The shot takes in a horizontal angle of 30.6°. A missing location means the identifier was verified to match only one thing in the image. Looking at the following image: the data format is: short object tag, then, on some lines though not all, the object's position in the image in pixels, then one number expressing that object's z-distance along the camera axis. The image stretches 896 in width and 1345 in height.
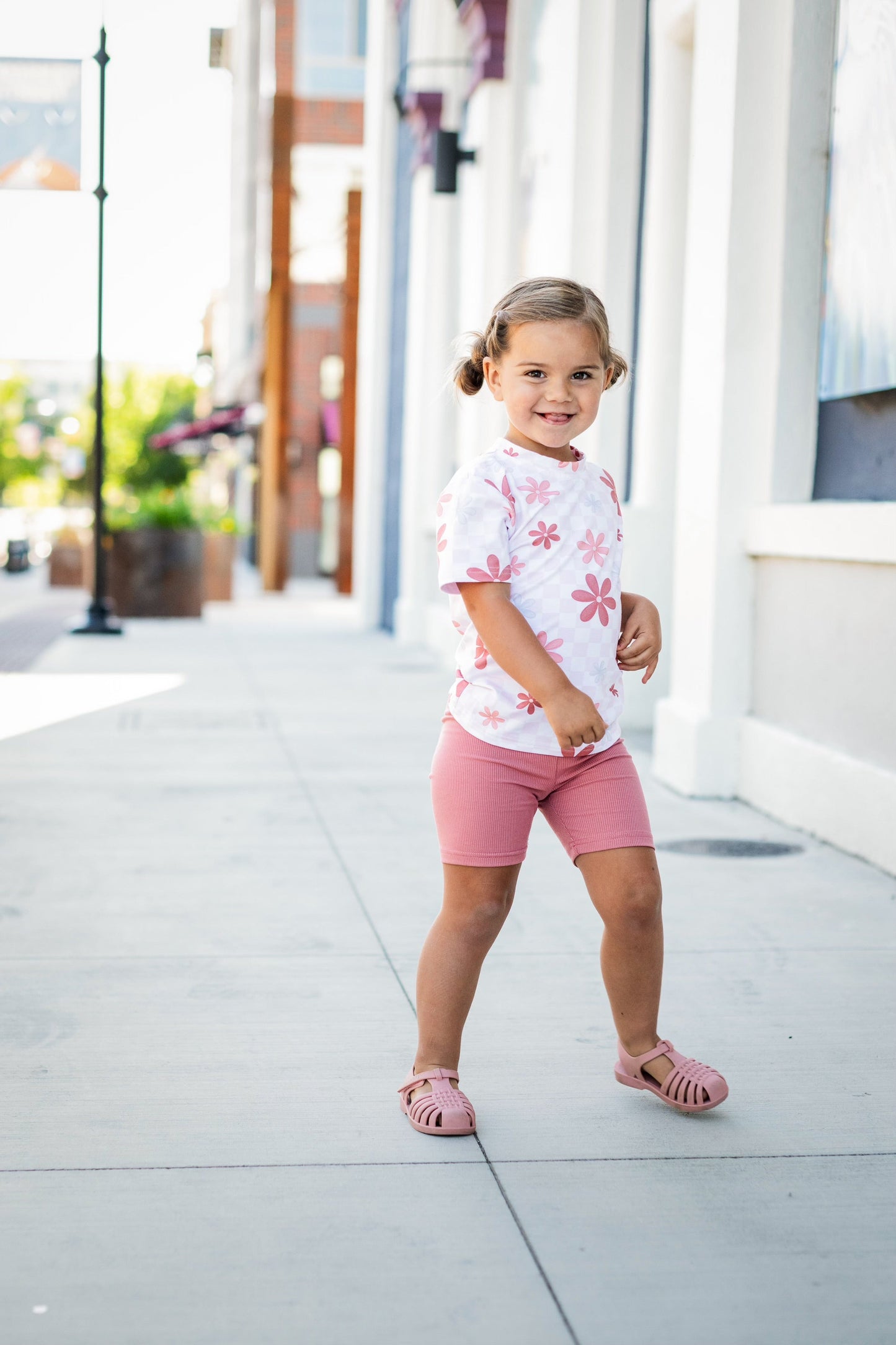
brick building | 35.94
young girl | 3.00
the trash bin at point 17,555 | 36.12
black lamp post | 15.64
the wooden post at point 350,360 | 23.42
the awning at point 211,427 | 36.09
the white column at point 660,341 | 8.66
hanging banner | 14.66
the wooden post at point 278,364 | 24.20
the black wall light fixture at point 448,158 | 13.12
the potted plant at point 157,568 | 18.38
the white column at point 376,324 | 18.02
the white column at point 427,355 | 15.05
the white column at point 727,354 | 6.64
